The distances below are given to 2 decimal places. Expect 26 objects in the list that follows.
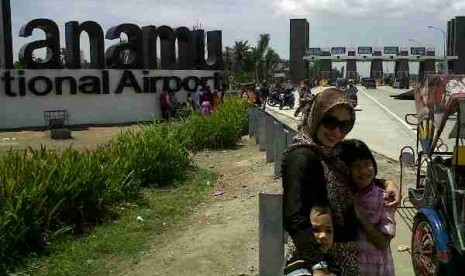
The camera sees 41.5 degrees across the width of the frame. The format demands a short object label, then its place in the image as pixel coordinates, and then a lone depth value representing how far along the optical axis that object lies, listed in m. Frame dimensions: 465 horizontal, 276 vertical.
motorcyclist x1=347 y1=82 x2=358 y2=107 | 27.48
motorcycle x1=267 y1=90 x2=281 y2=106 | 34.38
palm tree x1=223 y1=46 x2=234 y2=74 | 74.76
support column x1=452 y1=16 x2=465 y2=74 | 77.00
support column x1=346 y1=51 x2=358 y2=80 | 89.01
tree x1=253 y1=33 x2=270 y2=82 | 82.62
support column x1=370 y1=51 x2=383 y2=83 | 90.31
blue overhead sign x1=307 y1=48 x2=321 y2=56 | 85.50
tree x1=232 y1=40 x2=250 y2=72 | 81.00
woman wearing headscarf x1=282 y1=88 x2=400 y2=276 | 2.28
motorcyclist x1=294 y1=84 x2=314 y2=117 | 23.55
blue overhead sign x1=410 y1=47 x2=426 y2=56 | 83.24
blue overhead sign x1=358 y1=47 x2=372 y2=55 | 85.75
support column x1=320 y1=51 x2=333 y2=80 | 84.44
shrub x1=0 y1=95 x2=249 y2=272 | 5.93
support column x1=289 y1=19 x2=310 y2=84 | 84.19
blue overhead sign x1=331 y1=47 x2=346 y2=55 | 85.78
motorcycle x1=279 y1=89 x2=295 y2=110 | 31.86
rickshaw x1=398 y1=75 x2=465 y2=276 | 4.10
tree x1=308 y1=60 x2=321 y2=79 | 89.78
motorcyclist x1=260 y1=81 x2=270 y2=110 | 30.53
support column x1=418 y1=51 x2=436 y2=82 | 80.54
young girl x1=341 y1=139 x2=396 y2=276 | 2.69
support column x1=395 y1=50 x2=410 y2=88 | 79.50
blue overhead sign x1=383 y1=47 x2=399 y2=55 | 84.50
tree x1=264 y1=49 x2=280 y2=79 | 84.18
